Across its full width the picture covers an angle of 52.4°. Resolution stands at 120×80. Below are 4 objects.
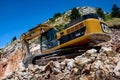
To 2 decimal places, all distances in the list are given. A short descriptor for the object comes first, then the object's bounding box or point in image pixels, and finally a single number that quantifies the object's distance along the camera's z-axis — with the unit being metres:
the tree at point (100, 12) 22.40
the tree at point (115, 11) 21.44
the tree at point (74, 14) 21.68
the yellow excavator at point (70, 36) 7.76
